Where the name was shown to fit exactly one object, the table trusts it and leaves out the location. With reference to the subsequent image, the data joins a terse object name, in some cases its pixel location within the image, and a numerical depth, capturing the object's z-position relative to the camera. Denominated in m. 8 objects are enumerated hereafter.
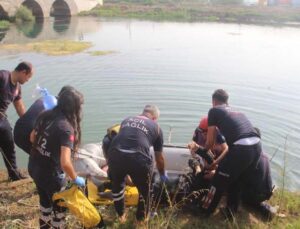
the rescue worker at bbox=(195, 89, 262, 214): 4.96
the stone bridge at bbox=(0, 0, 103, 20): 37.59
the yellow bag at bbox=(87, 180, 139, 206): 5.47
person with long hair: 3.85
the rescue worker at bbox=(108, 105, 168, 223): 4.52
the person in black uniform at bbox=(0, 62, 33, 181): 5.43
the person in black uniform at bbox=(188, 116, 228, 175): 5.74
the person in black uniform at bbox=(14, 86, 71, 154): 4.99
